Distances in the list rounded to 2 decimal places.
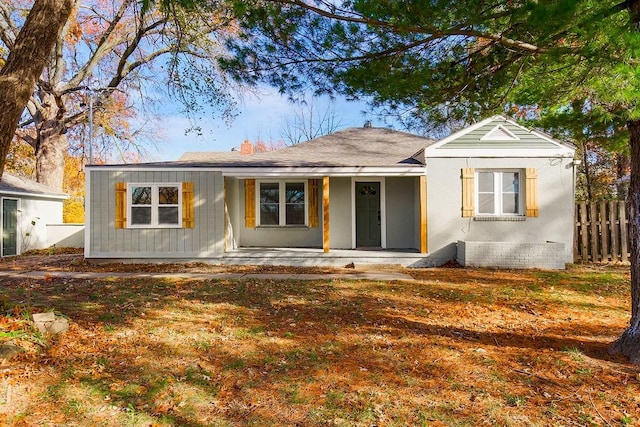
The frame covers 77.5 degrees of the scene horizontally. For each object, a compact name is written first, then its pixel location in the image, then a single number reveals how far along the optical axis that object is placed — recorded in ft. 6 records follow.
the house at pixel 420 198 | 35.01
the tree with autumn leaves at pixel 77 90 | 60.75
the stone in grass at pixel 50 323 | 14.80
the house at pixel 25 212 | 47.00
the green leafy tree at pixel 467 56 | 12.09
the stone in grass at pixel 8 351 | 12.39
